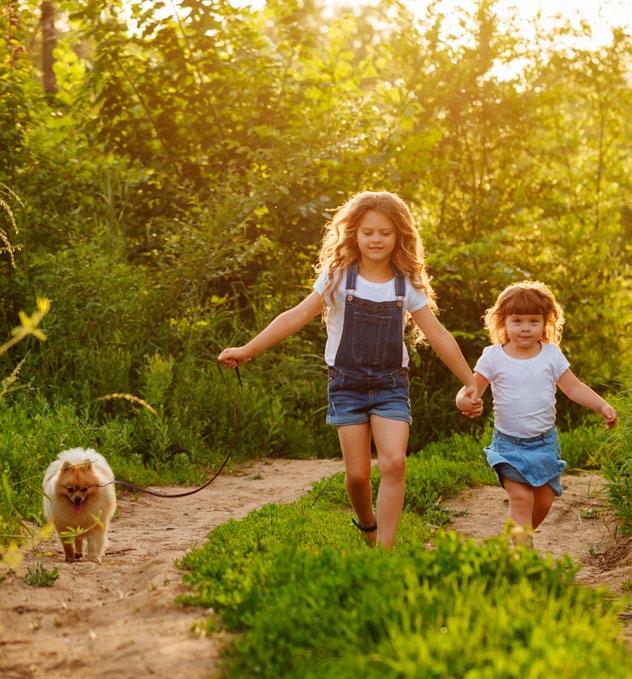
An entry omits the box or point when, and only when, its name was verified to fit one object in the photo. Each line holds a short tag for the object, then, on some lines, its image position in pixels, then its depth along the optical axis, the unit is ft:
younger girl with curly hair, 18.25
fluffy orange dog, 20.02
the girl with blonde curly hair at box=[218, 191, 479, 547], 18.13
